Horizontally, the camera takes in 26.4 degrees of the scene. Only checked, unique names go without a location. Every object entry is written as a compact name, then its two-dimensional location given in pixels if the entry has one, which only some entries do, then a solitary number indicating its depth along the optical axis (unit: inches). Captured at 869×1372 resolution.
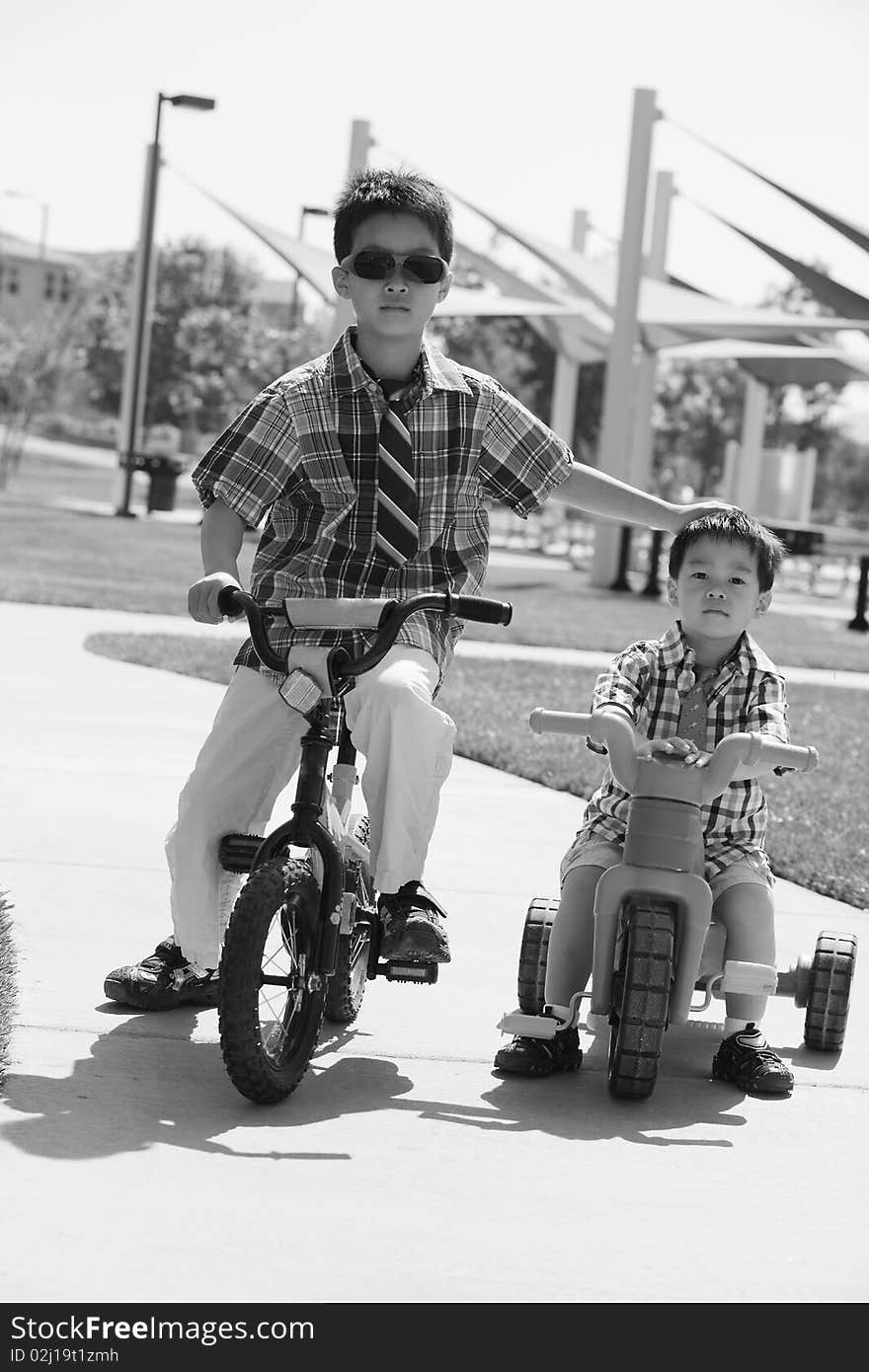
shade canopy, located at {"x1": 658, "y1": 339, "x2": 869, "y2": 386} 941.2
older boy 159.9
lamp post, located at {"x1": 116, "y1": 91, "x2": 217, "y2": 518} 1128.2
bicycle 137.6
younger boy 160.7
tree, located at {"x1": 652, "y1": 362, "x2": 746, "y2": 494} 2755.9
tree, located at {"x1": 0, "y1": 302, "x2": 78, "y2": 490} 1451.8
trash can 1168.2
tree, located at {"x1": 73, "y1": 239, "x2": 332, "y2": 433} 2274.9
